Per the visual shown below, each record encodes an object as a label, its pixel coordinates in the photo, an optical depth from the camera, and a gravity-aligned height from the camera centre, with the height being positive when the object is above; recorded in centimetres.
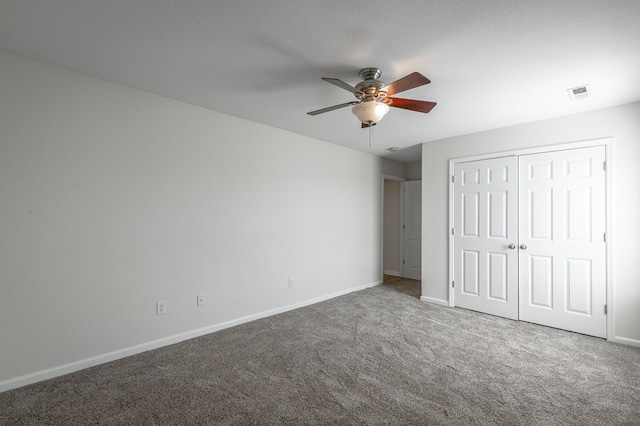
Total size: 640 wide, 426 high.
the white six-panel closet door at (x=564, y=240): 309 -29
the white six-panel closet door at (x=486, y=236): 364 -29
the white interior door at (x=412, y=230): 591 -33
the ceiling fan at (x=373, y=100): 227 +90
